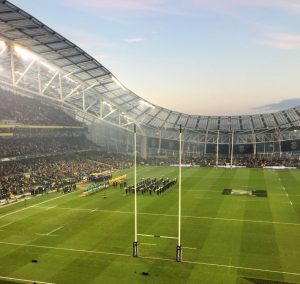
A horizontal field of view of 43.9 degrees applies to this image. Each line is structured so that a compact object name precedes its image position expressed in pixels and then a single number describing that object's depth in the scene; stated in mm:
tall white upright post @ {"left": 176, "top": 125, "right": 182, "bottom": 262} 21875
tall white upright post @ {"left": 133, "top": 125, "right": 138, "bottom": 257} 22845
